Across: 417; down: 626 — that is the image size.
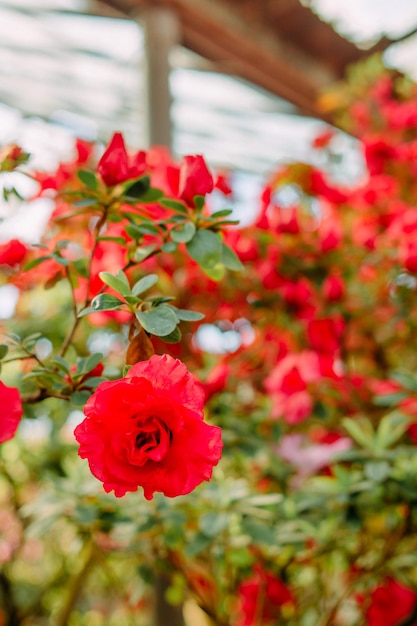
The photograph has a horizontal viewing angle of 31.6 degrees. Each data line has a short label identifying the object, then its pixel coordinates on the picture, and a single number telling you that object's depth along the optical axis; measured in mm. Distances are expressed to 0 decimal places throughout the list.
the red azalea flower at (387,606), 1568
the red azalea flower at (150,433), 612
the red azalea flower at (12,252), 1204
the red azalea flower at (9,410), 734
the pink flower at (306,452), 1672
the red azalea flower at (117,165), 885
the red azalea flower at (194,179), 878
